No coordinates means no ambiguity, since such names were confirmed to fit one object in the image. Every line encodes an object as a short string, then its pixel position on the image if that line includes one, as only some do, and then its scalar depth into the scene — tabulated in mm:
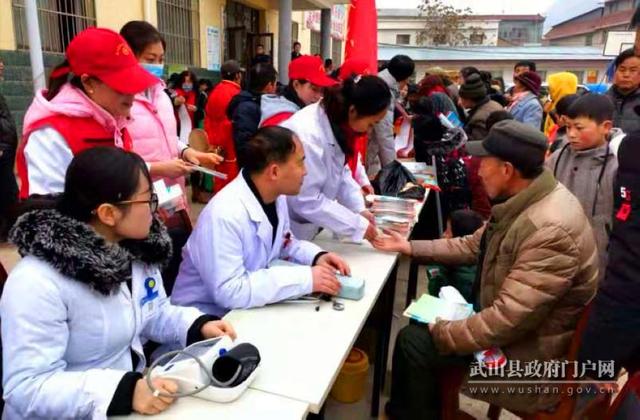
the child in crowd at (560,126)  3089
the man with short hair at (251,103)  3672
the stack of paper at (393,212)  2479
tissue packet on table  1688
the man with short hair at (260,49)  8894
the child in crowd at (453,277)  2395
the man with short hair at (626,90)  3062
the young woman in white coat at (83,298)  1039
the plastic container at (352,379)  2316
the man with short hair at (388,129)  3777
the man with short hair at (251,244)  1579
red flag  4242
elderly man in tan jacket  1604
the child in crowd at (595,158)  2412
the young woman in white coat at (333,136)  2105
